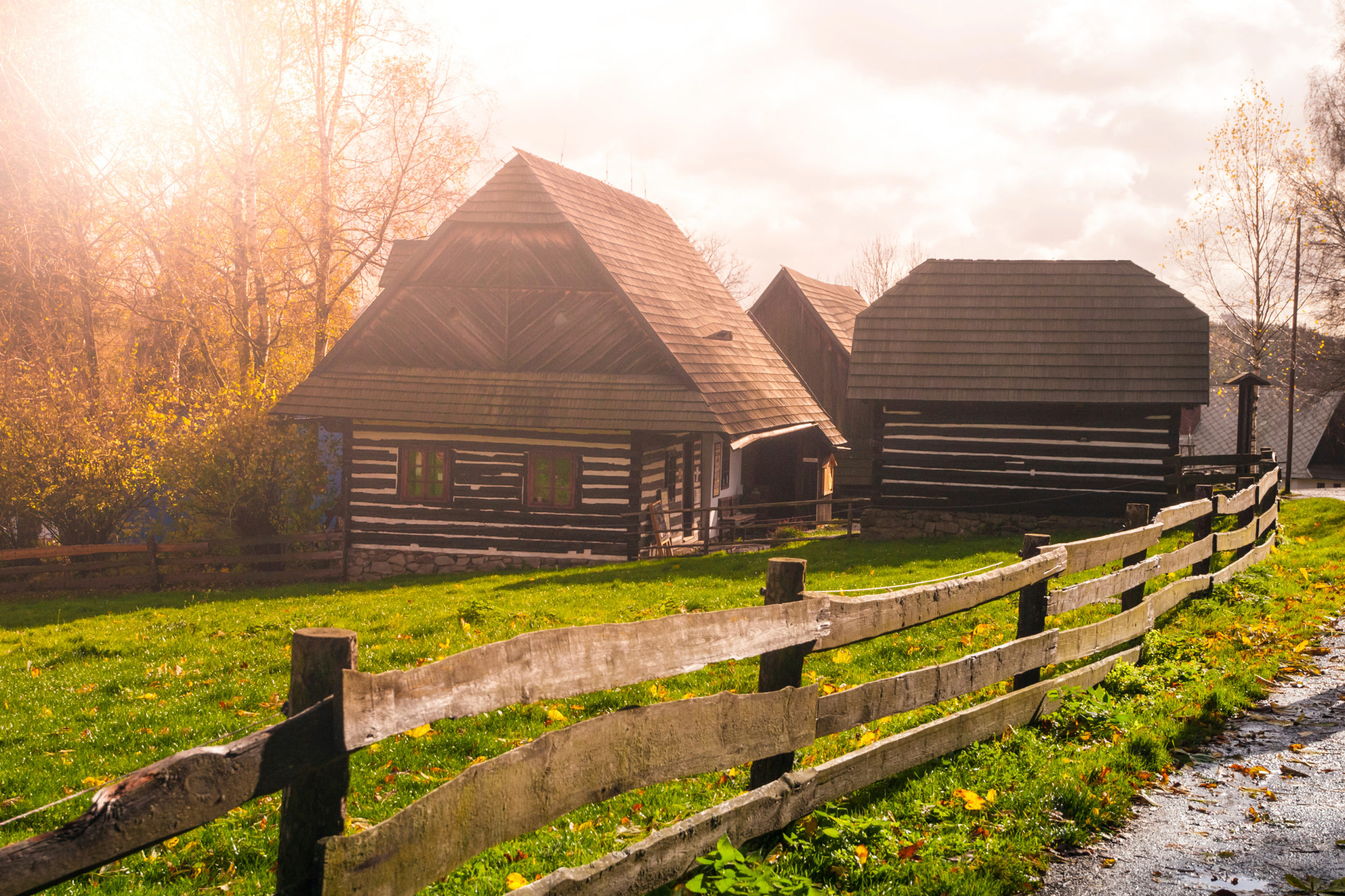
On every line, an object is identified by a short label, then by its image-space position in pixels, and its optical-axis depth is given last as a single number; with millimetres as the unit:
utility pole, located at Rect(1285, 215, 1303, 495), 31812
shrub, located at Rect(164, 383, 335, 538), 20406
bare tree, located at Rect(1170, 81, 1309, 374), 33406
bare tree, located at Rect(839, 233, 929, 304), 60344
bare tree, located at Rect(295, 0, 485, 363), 24703
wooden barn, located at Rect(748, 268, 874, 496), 32375
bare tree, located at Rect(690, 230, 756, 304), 58375
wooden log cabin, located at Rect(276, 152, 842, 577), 19281
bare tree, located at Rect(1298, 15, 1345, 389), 29156
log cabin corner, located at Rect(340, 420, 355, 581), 19891
